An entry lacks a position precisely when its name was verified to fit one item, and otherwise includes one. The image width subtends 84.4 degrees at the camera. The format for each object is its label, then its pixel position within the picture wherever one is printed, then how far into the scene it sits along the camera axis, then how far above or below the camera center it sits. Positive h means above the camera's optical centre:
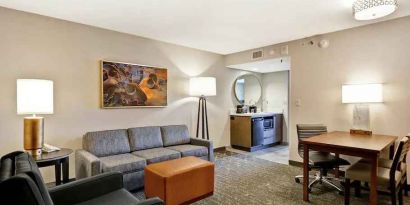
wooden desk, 2.18 -0.47
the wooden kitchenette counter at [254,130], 5.04 -0.67
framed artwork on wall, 3.43 +0.29
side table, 2.23 -0.58
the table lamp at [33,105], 2.21 -0.02
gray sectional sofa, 2.75 -0.70
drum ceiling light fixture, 2.05 +0.87
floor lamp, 4.23 +0.30
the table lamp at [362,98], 2.91 +0.04
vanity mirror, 5.67 +0.34
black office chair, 2.81 -0.74
